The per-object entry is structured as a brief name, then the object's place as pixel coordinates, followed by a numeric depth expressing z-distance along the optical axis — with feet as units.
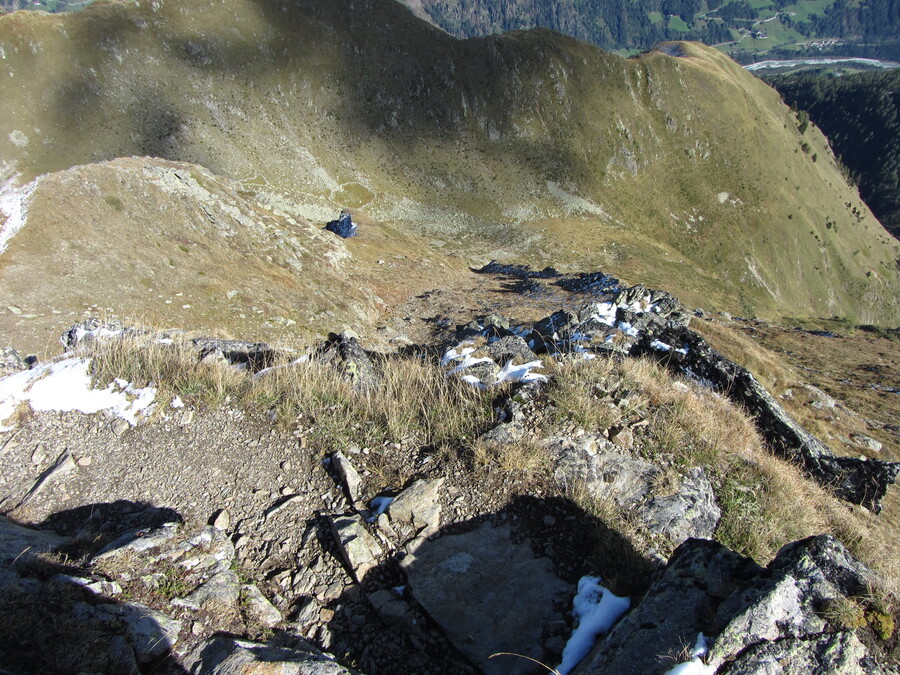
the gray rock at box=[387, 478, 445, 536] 15.80
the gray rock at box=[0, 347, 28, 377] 25.81
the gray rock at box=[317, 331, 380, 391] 25.90
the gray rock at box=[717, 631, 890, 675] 8.95
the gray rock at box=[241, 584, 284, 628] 12.88
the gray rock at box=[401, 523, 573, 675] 12.70
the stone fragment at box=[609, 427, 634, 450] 19.80
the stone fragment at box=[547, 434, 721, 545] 16.46
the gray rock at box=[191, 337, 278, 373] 27.04
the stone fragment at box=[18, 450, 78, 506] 16.89
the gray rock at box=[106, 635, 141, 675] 9.90
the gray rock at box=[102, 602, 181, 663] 10.62
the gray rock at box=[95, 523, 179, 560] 13.26
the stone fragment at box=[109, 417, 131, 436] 19.53
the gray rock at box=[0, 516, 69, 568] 12.66
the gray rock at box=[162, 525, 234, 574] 13.82
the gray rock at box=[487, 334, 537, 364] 26.58
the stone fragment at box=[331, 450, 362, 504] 17.33
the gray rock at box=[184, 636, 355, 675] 10.23
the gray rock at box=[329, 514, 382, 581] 14.54
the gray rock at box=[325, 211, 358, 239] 133.49
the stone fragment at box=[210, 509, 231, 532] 15.70
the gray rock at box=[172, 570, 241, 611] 12.61
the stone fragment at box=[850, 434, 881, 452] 55.83
